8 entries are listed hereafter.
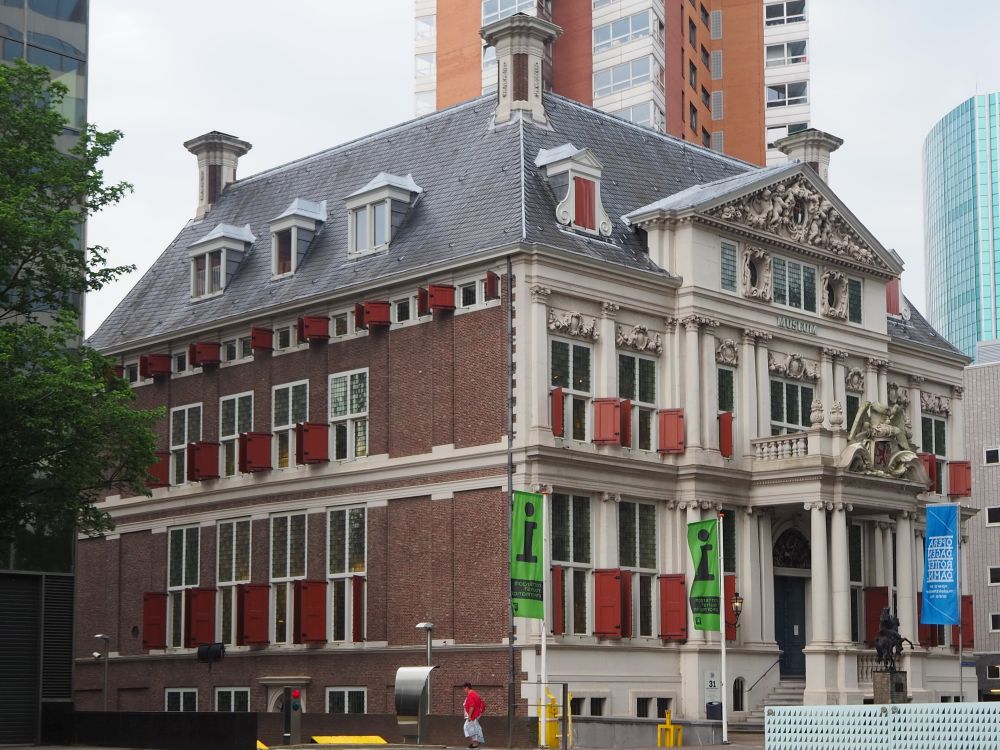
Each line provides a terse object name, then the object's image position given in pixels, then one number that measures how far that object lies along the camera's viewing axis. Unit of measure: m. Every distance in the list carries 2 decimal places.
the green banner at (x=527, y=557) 41.47
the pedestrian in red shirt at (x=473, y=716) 40.34
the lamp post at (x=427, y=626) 44.66
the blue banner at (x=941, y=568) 49.72
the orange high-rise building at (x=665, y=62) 94.81
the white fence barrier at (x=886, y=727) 31.98
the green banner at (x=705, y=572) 45.25
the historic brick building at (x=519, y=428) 46.78
